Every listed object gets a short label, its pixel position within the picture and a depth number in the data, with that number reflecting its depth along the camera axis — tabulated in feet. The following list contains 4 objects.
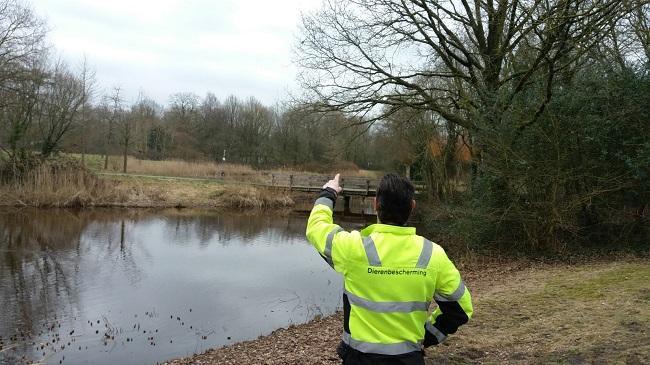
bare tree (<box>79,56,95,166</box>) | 99.40
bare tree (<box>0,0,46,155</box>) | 75.66
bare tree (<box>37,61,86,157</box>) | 91.76
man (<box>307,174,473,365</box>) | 7.34
